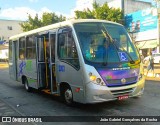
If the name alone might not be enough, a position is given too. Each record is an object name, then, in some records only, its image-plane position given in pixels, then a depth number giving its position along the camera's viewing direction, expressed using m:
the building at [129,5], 28.12
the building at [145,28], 20.88
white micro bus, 4.73
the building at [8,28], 49.90
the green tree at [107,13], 23.10
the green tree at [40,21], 31.13
